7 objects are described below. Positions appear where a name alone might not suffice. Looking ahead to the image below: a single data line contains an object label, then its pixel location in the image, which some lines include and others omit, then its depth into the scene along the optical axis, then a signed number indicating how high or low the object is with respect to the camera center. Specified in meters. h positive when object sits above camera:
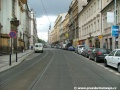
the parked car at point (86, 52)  30.15 -0.72
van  51.56 -0.14
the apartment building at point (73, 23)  75.61 +8.16
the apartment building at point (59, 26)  131.88 +13.05
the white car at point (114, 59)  15.19 -0.84
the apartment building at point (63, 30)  109.93 +8.65
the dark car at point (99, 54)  22.72 -0.68
